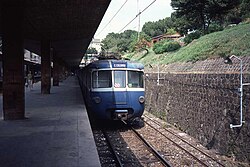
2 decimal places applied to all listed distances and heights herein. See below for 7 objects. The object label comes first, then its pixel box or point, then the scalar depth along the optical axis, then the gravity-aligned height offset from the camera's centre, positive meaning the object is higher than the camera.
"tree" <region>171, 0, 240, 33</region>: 25.38 +5.73
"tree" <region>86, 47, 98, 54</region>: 81.94 +6.95
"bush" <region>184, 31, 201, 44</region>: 24.95 +3.19
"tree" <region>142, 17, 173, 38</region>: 81.66 +13.21
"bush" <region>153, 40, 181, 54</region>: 26.07 +2.68
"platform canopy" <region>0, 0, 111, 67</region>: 12.69 +2.96
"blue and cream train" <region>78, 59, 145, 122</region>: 10.95 -0.46
